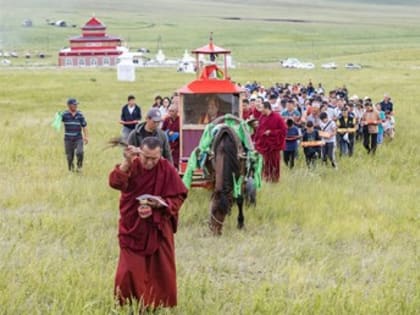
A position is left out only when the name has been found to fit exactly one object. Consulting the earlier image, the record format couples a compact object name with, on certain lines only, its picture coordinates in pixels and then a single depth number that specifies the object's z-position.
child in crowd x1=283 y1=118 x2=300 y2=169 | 15.21
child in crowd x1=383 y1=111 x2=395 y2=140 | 20.50
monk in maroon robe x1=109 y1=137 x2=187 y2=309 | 6.48
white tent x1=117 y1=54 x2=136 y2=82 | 48.41
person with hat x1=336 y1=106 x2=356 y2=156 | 17.39
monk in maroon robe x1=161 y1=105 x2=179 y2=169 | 12.91
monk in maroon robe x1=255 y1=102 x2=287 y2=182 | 13.55
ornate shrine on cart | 12.66
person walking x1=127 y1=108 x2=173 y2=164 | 9.54
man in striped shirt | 14.02
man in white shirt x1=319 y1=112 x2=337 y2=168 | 15.73
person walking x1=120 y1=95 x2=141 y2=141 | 15.77
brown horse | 9.94
